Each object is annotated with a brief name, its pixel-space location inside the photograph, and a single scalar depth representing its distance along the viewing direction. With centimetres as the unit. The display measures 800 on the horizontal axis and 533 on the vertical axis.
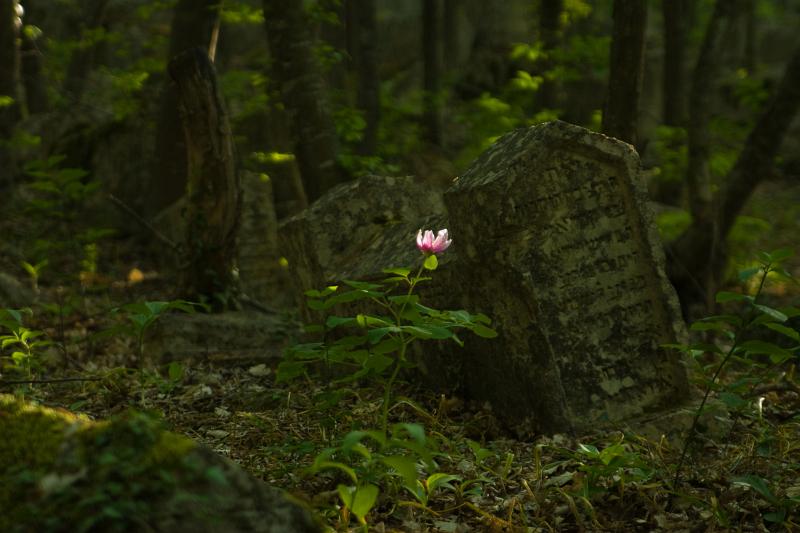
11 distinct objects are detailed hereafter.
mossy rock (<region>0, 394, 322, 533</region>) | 191
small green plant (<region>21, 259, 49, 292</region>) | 651
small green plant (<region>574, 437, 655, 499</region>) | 327
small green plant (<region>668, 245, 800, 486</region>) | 324
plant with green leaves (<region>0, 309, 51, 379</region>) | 376
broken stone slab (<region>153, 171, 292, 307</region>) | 997
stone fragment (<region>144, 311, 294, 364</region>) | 635
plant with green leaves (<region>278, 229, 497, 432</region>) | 308
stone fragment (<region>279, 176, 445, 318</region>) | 584
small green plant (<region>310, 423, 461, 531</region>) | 252
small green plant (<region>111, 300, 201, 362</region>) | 369
